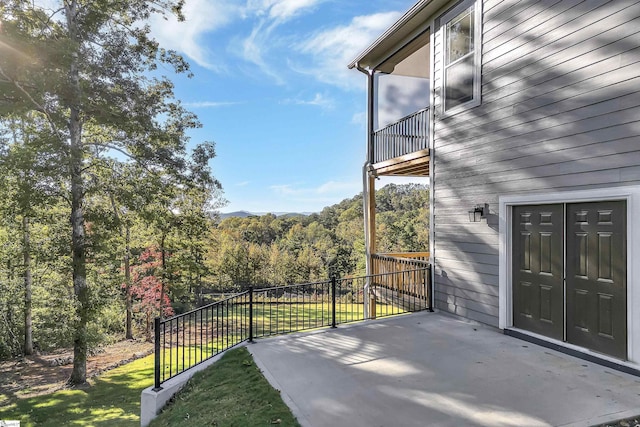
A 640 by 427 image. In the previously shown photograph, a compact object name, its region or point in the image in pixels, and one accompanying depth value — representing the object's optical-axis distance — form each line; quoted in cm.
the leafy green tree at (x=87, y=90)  683
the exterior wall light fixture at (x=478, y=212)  531
